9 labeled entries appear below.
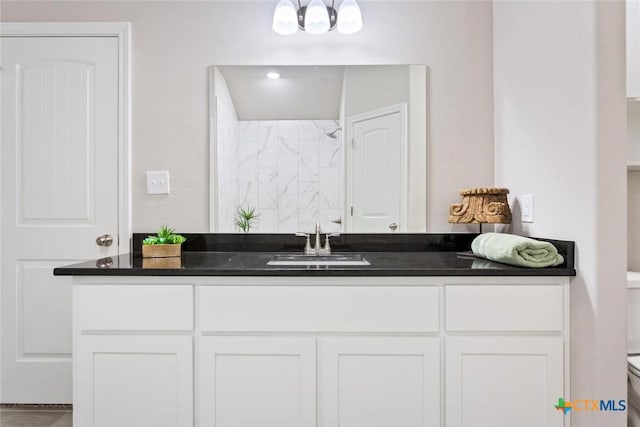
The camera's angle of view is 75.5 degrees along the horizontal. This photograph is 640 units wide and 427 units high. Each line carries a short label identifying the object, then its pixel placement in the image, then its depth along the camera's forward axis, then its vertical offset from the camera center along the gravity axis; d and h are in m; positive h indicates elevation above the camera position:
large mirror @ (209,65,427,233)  2.00 +0.31
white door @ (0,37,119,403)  2.00 +0.12
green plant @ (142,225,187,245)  1.79 -0.12
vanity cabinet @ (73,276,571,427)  1.41 -0.48
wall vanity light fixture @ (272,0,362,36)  1.90 +0.89
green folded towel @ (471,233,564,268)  1.43 -0.15
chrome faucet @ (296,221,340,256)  1.94 -0.17
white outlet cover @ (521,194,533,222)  1.71 +0.02
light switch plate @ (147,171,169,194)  2.01 +0.14
